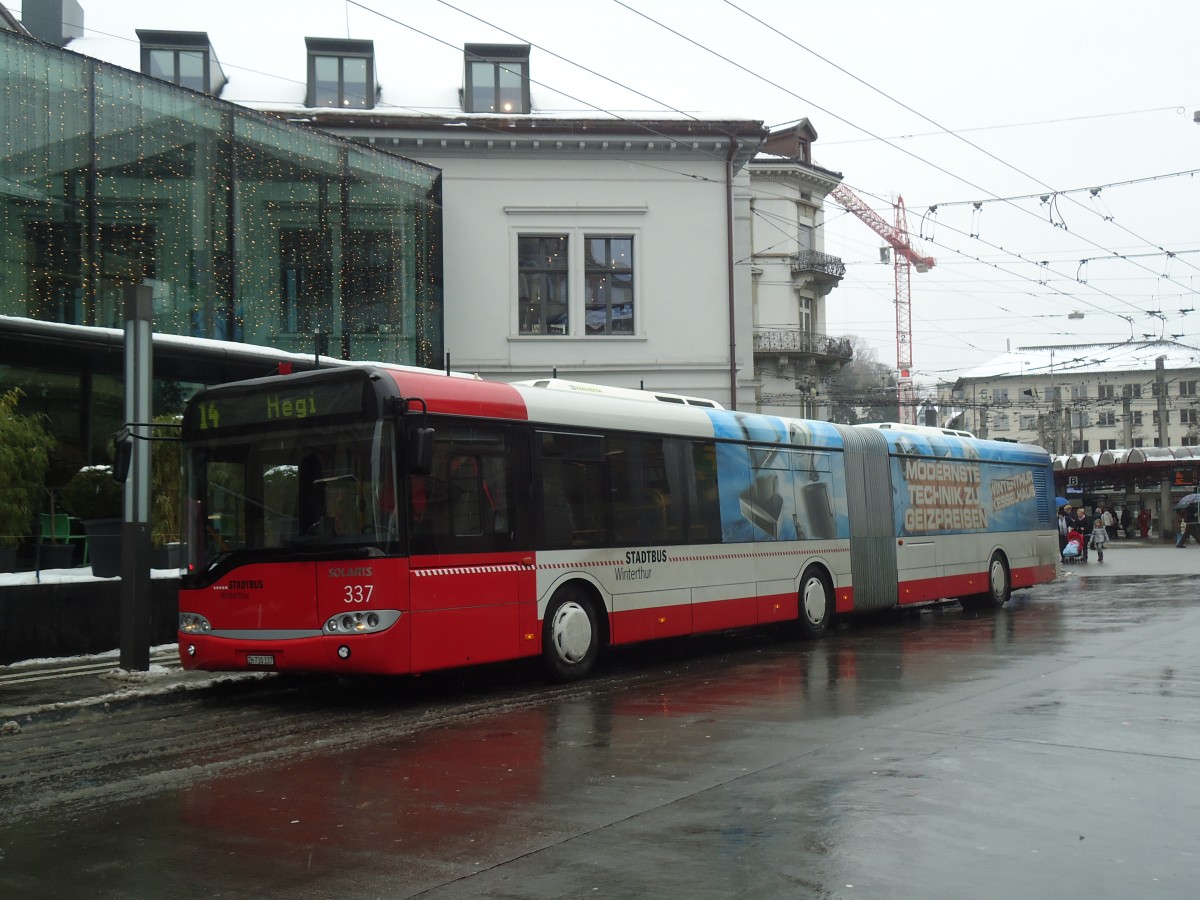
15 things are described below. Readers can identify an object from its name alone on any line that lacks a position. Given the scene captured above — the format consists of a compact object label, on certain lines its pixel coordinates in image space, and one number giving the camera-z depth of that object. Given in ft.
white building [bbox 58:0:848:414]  101.30
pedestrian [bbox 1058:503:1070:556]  145.38
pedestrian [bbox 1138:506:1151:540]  205.46
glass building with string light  63.72
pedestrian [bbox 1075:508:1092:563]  141.18
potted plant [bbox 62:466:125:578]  50.57
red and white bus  35.78
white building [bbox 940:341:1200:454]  323.57
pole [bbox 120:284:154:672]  42.32
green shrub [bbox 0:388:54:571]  49.19
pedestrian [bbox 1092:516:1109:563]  135.55
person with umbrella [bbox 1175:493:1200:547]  172.24
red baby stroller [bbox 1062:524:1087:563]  131.34
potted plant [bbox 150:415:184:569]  54.03
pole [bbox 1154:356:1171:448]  180.14
